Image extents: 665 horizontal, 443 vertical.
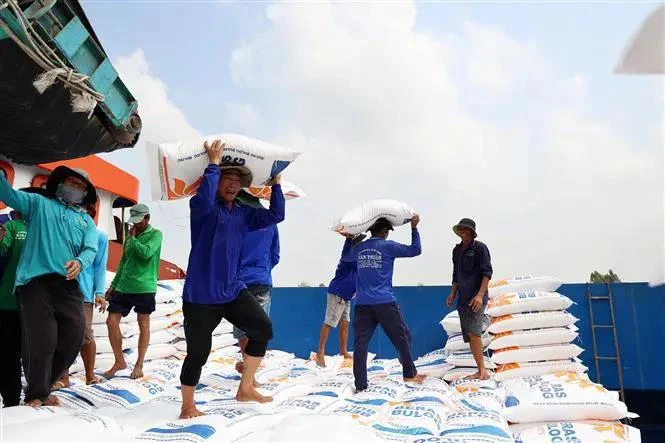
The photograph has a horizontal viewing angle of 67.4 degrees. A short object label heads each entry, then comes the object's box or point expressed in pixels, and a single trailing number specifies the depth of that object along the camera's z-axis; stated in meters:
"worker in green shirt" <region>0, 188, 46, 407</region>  2.79
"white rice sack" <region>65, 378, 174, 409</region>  2.81
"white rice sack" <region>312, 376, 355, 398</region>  3.27
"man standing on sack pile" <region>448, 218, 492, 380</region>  4.17
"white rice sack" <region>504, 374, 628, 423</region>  2.65
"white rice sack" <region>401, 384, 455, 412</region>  2.87
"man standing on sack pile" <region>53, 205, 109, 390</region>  3.50
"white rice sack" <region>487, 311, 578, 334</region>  4.16
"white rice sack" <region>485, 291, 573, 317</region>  4.24
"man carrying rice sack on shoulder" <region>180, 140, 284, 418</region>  2.54
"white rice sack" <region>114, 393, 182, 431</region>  2.27
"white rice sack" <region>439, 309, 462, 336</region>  4.93
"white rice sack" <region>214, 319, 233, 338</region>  5.50
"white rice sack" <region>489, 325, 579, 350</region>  4.09
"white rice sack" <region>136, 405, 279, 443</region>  1.93
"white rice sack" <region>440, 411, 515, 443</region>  2.15
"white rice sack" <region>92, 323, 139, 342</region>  4.31
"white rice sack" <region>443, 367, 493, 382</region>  4.25
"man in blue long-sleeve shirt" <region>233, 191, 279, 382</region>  3.63
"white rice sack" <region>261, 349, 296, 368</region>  4.75
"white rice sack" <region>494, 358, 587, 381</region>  3.97
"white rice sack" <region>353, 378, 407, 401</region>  3.12
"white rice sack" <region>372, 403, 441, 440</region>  2.28
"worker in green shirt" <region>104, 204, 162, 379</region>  3.89
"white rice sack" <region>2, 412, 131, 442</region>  1.73
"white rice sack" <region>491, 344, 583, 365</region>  4.04
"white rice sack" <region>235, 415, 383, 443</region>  1.67
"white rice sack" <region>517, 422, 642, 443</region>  2.39
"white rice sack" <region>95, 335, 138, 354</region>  4.27
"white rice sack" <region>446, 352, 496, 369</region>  4.33
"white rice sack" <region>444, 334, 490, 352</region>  4.55
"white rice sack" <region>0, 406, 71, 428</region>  2.04
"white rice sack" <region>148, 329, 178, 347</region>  4.72
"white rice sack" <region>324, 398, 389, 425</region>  2.58
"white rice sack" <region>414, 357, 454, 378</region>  4.36
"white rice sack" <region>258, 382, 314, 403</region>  3.11
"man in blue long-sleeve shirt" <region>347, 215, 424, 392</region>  3.77
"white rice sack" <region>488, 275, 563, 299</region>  4.52
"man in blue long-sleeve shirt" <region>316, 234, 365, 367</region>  5.15
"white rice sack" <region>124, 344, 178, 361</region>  4.55
